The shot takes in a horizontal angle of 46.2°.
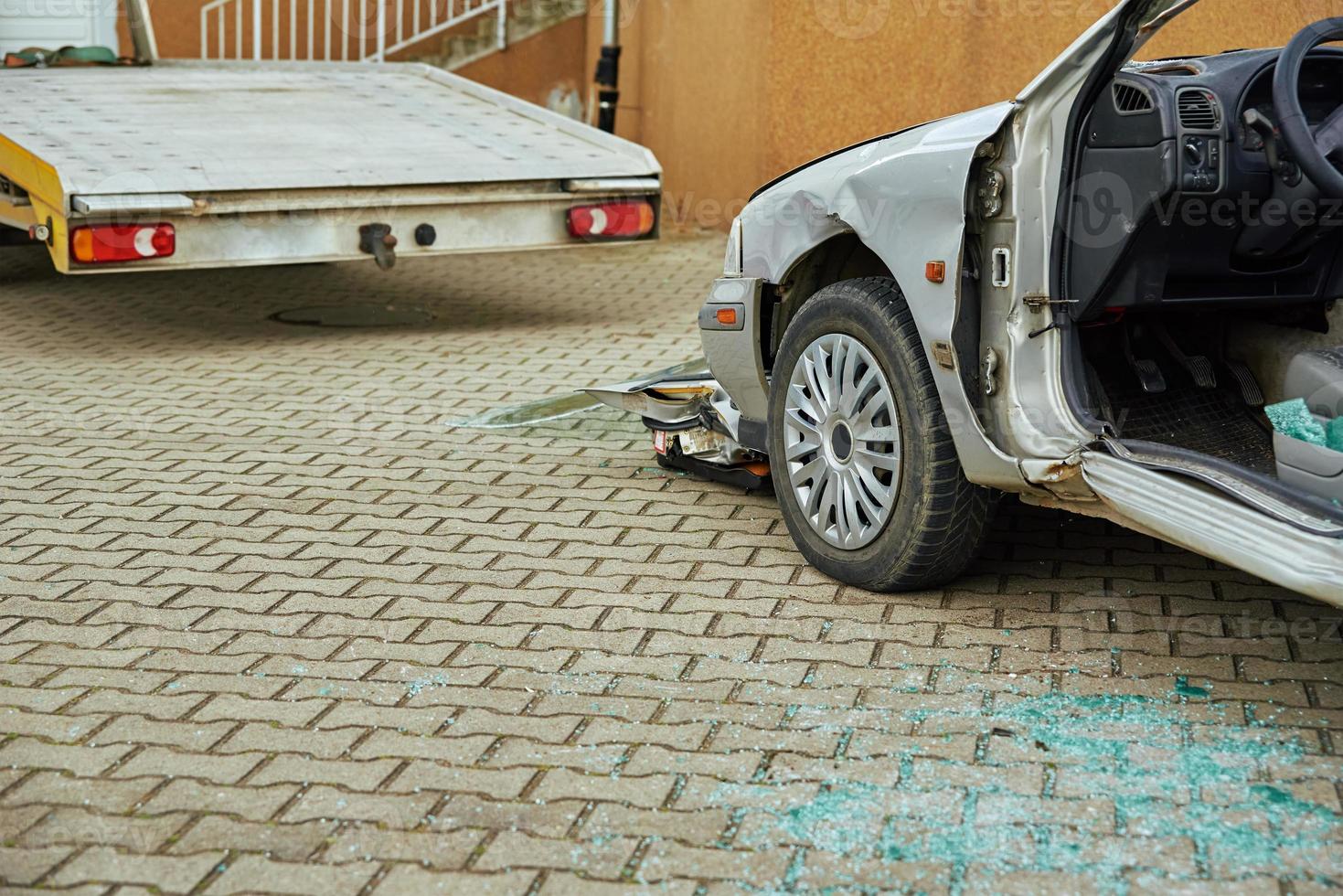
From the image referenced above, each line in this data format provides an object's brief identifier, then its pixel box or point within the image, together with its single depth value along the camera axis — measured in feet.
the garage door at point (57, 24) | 48.93
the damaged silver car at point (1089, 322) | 11.96
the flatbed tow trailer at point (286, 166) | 24.57
